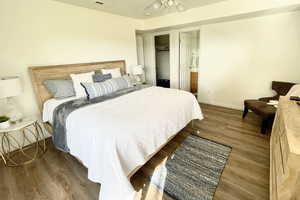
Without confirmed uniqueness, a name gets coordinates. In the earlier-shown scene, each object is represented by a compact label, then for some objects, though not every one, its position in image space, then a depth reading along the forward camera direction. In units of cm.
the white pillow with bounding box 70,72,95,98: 259
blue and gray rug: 156
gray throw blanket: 196
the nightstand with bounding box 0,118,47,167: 213
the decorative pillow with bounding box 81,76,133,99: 247
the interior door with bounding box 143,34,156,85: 530
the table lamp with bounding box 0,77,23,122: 195
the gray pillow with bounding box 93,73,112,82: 288
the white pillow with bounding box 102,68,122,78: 321
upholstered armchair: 247
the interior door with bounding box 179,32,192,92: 460
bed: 131
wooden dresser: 95
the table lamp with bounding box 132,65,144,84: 408
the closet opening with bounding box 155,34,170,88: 591
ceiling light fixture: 206
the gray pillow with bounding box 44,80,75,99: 248
